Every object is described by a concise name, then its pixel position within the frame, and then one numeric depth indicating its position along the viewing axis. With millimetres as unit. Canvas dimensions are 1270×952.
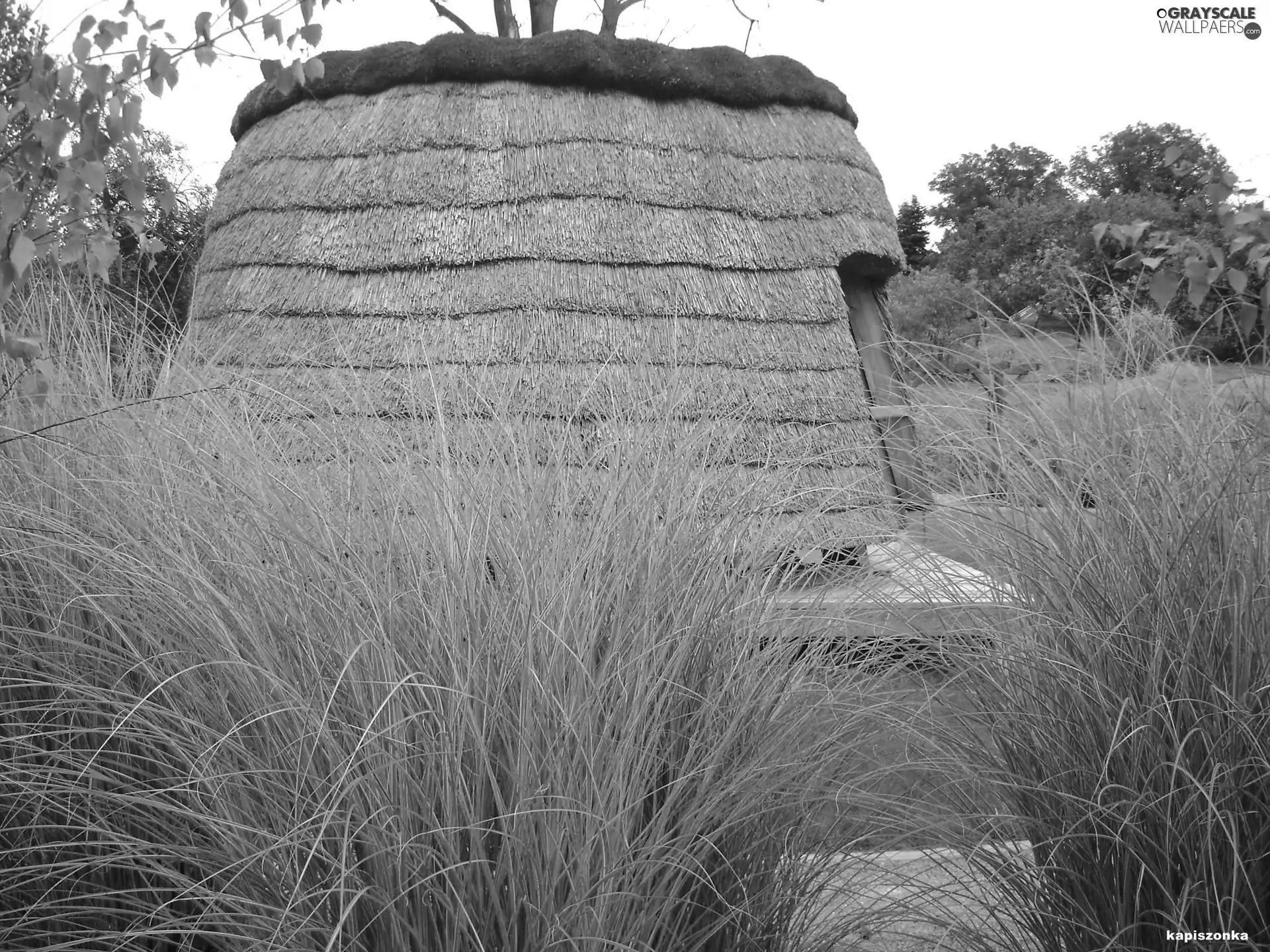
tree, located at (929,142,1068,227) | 39375
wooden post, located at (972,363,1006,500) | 2250
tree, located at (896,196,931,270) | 33500
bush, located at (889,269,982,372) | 12164
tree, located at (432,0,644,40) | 8766
